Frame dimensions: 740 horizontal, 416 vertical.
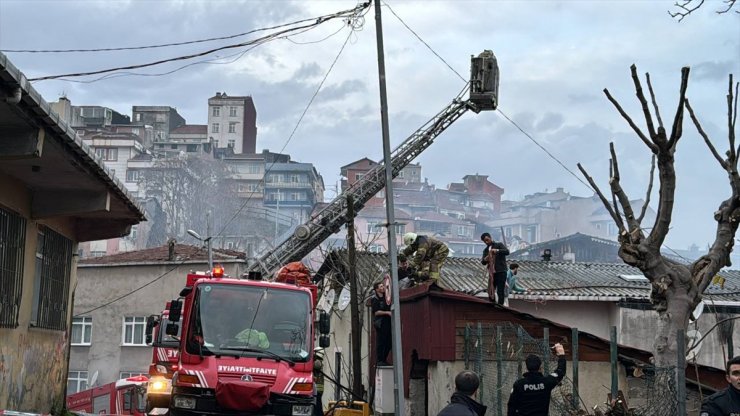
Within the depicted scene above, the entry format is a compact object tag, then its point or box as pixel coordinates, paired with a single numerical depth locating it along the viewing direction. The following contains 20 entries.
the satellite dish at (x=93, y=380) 47.59
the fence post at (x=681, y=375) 10.00
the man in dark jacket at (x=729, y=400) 6.91
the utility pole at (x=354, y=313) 19.09
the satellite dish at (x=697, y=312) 16.62
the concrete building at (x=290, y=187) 131.75
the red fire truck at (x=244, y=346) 12.32
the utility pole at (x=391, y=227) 14.85
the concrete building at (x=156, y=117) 130.88
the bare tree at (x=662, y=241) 12.21
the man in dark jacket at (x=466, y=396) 7.26
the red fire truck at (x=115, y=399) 24.58
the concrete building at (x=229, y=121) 135.75
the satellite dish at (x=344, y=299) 29.68
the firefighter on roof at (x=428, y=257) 20.12
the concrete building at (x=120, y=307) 47.88
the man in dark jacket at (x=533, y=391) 10.78
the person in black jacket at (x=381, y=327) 18.81
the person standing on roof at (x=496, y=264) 18.47
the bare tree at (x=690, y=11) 9.94
